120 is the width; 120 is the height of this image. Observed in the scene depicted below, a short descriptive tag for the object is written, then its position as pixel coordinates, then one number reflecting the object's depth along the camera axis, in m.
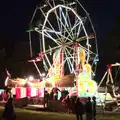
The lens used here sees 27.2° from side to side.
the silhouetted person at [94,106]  12.95
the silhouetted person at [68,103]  19.91
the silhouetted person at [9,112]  10.74
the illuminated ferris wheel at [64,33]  25.46
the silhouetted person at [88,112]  12.55
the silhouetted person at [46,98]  22.90
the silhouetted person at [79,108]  13.38
